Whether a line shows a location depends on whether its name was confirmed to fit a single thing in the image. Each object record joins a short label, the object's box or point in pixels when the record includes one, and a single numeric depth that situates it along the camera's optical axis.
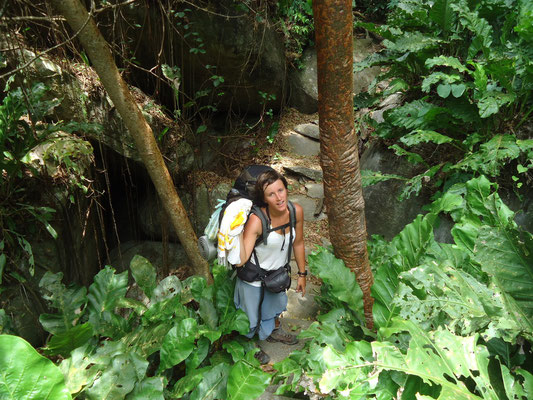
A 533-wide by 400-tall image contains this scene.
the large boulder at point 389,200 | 4.46
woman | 2.40
